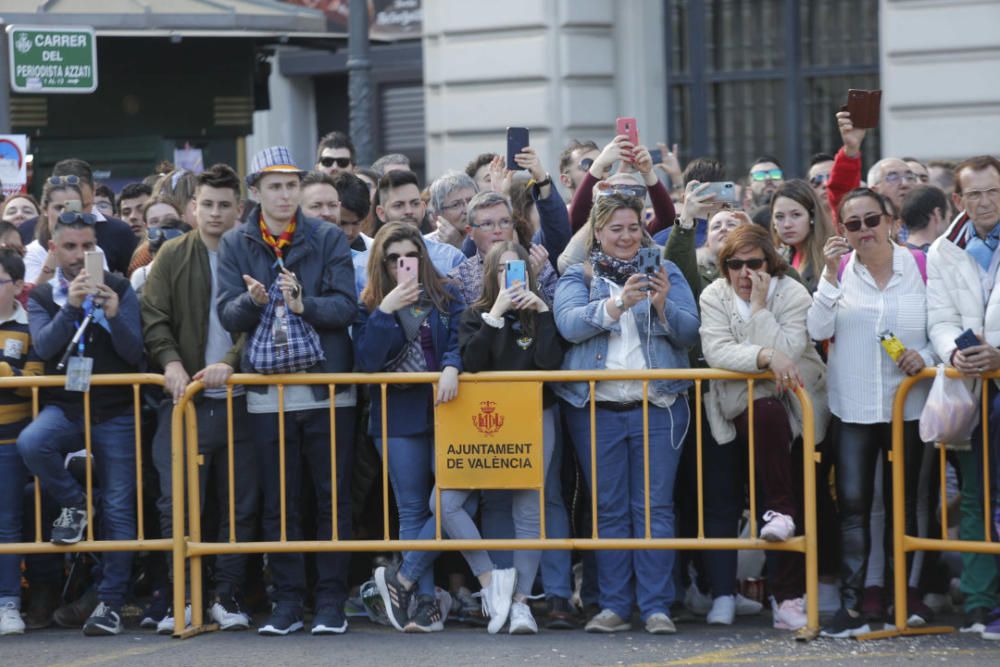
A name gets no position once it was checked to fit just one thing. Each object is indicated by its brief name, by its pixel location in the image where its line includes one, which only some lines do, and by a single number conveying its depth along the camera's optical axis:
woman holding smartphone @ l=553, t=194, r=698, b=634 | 17.31
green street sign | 26.14
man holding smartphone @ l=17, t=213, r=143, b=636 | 17.58
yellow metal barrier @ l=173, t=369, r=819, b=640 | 16.86
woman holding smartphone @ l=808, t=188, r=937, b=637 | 16.98
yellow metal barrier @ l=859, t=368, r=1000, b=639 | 16.72
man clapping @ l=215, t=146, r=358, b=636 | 17.42
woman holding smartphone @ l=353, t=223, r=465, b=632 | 17.50
